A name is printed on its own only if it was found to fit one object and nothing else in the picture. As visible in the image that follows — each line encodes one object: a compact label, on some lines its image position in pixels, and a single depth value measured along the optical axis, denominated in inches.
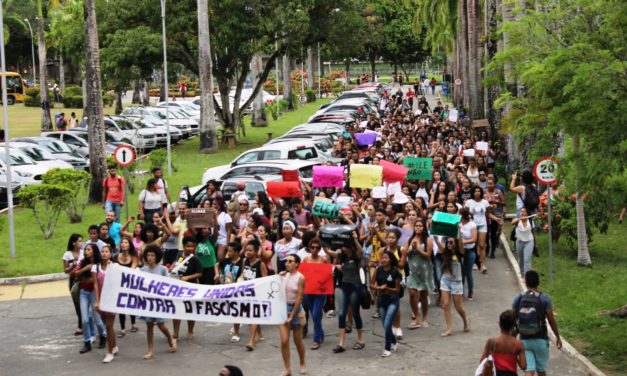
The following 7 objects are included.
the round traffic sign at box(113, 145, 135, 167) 881.5
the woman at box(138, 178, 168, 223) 807.7
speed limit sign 682.8
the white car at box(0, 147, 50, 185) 1185.4
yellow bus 3326.8
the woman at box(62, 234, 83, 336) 580.7
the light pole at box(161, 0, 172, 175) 1316.2
